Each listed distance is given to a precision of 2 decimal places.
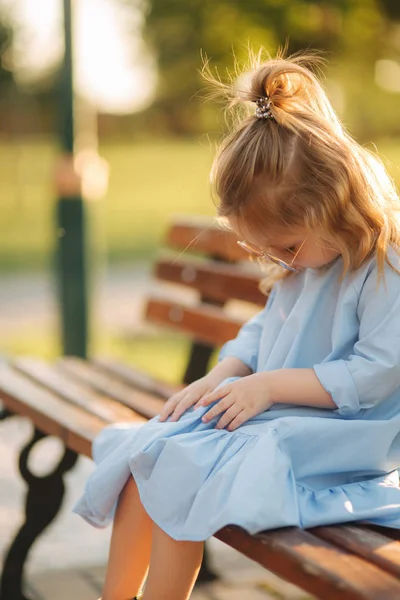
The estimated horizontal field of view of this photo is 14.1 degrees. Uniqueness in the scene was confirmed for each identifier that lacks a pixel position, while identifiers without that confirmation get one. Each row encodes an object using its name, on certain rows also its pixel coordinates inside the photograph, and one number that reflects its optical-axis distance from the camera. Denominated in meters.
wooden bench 2.67
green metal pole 7.17
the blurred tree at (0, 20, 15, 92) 11.00
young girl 3.03
